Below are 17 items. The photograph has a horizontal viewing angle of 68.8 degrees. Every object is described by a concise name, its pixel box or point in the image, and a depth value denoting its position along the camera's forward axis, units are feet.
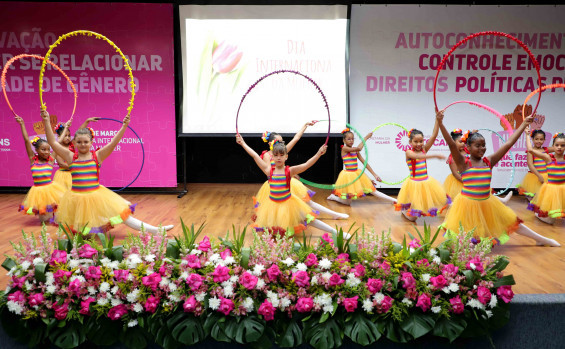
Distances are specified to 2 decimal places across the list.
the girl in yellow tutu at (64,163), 15.93
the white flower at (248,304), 6.90
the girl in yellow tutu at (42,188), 15.67
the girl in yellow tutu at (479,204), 12.12
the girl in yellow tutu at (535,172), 17.94
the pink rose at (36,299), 6.96
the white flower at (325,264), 7.27
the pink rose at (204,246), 7.59
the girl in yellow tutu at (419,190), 16.08
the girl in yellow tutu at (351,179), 19.20
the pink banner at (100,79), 20.86
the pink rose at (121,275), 7.11
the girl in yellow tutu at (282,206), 13.23
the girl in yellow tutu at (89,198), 12.76
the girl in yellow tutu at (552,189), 15.72
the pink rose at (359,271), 7.20
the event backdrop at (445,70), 21.58
